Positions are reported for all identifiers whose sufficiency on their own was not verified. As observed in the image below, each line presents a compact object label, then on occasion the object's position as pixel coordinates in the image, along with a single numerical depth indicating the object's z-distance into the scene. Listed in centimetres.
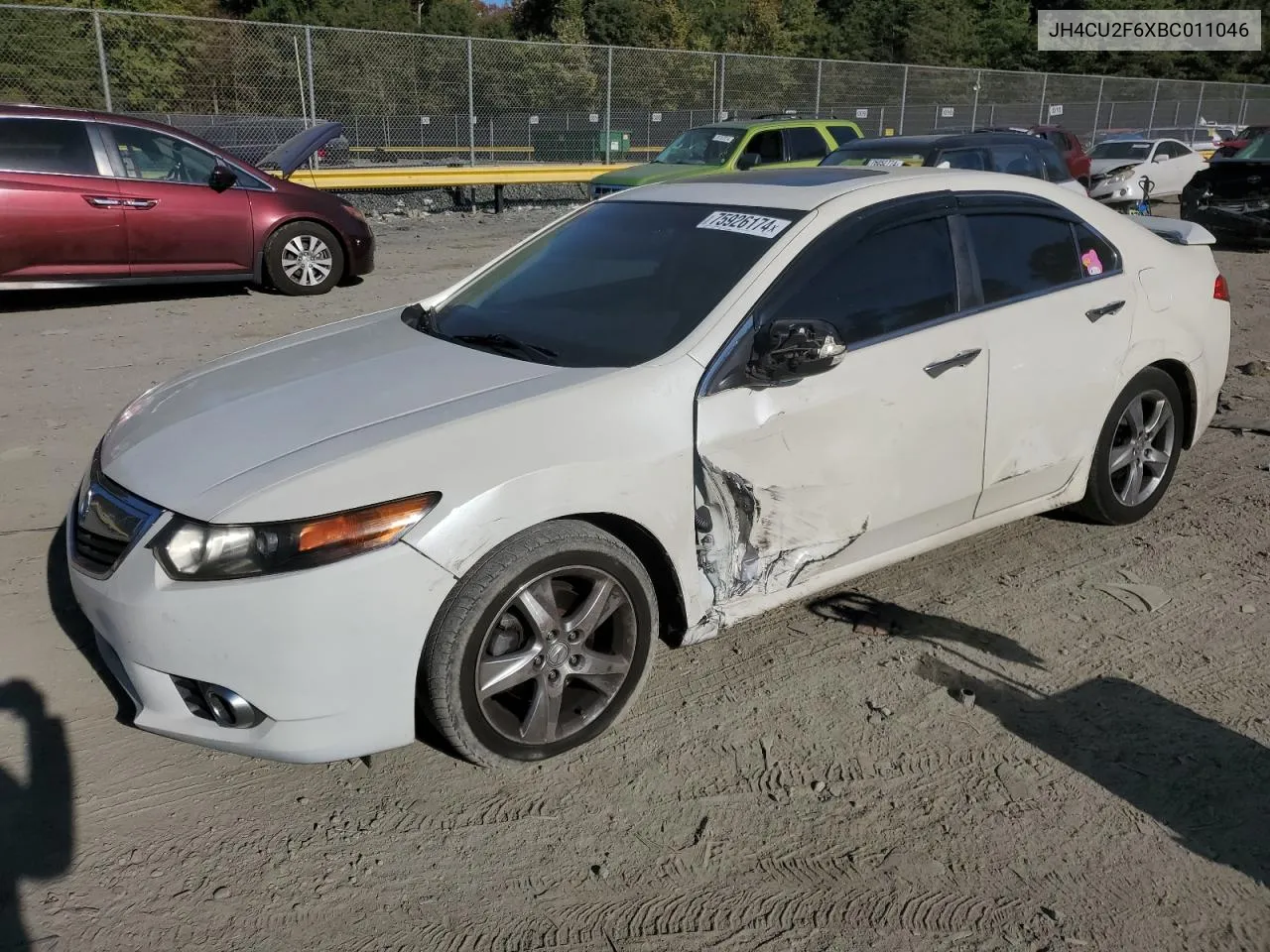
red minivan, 857
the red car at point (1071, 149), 1755
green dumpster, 2084
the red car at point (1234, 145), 1602
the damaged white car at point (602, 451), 270
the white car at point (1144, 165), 1941
